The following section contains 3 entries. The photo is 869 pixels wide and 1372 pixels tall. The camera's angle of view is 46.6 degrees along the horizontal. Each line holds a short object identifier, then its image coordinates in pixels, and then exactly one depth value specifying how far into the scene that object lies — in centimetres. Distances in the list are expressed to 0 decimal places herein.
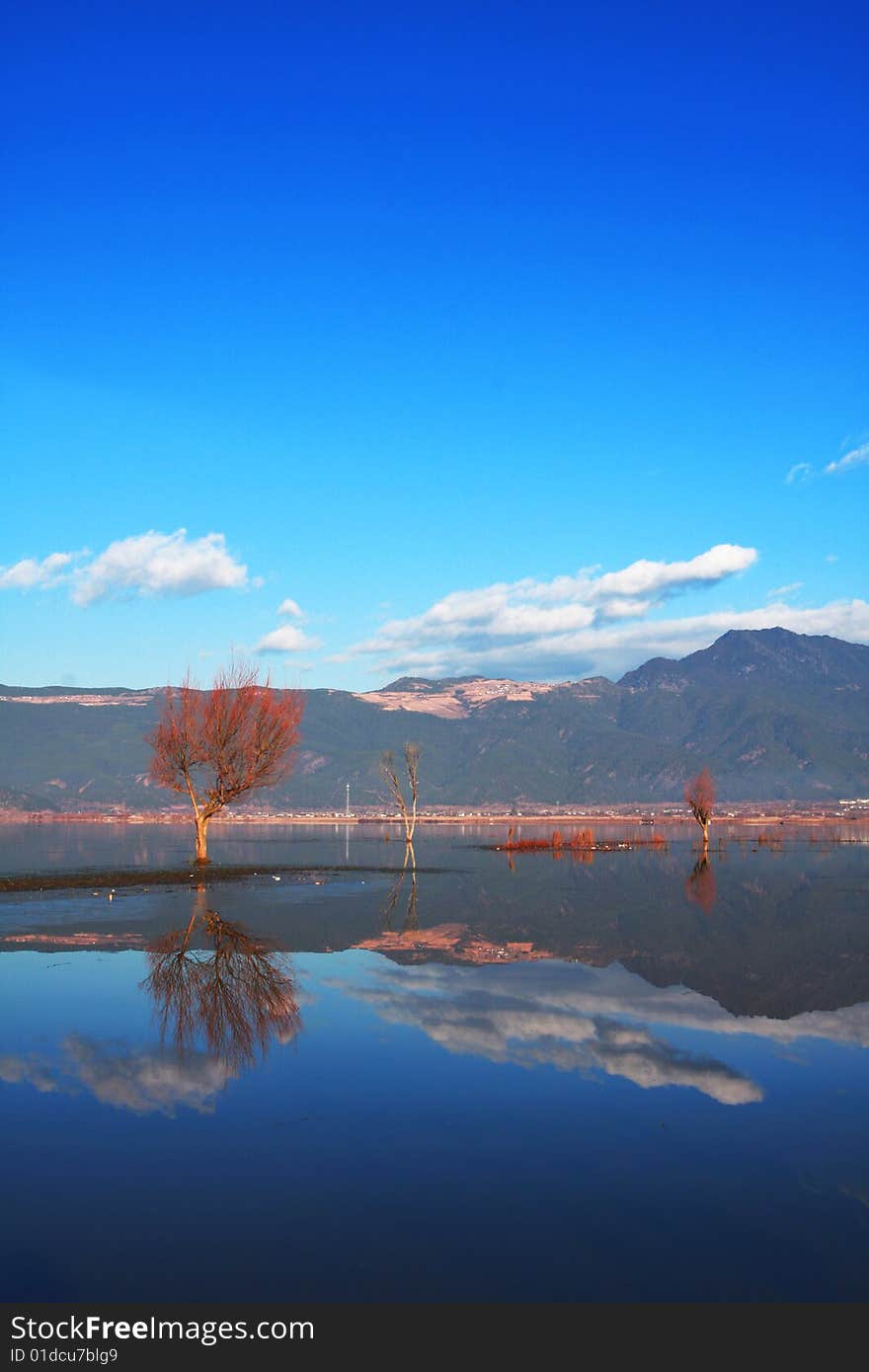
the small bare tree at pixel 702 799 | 9499
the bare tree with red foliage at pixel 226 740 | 6606
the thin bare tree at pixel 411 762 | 10545
